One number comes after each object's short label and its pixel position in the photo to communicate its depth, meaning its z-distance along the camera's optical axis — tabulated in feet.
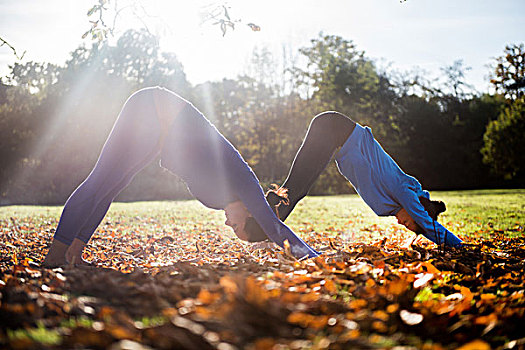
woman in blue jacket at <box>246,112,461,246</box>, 11.50
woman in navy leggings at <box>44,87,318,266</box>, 9.55
